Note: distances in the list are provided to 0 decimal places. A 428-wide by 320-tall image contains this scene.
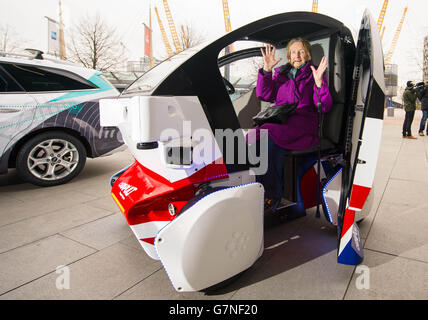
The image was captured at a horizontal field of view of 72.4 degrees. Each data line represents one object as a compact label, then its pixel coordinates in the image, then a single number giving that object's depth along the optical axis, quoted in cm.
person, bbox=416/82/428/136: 853
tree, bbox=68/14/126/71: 2130
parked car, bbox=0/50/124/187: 342
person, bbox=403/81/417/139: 830
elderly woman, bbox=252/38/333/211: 206
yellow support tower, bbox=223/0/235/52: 3634
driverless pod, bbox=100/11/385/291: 143
